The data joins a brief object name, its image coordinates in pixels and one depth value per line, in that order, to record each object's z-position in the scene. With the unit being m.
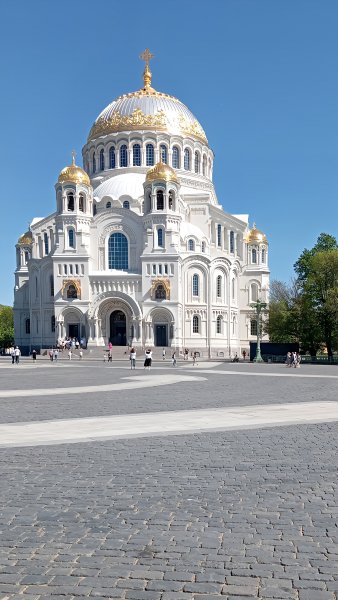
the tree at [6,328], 105.06
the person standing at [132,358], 37.45
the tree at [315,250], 62.34
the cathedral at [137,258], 61.41
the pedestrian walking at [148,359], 35.91
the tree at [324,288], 53.53
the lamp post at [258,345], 52.78
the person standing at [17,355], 46.25
